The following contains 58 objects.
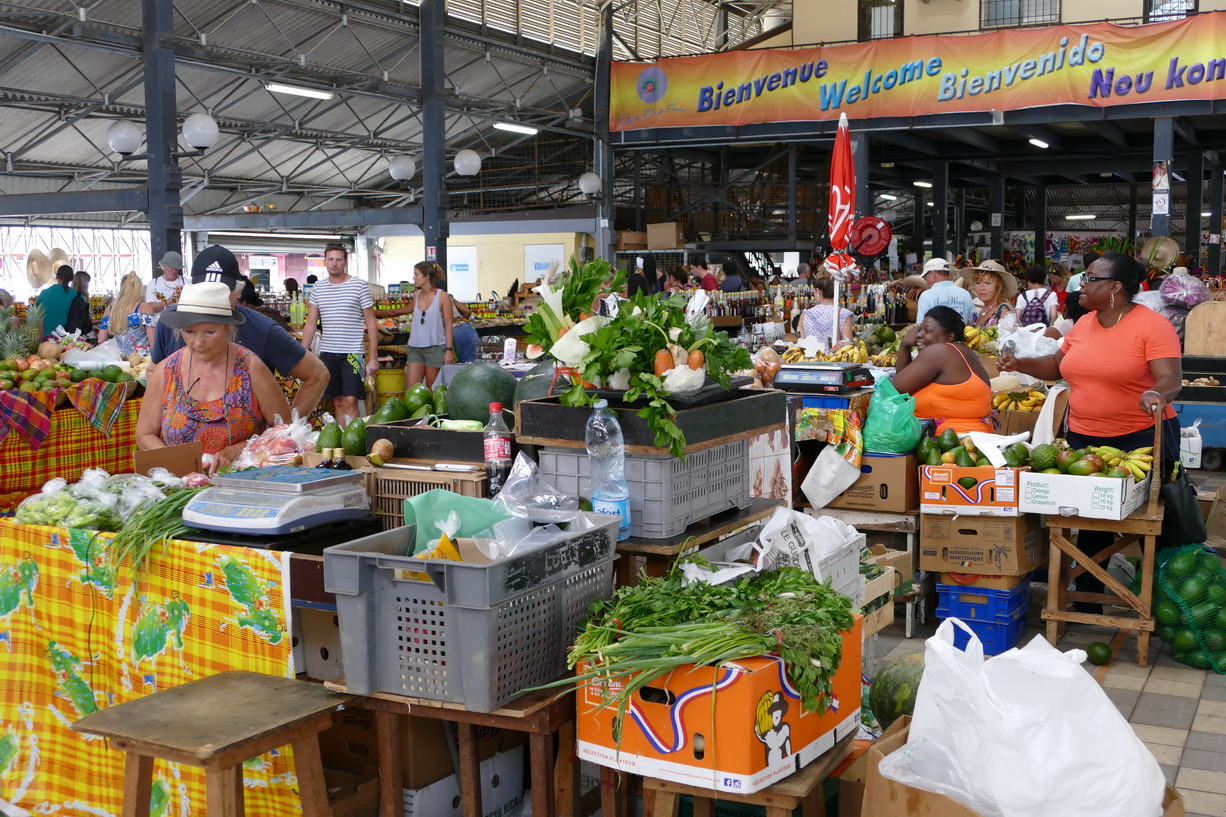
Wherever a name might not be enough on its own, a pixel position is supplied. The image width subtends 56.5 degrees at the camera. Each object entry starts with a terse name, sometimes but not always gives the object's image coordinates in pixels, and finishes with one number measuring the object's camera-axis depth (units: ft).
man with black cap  15.71
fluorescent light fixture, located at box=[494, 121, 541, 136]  59.21
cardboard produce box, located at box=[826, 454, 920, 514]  18.02
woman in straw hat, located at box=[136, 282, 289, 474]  13.96
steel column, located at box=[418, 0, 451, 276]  51.76
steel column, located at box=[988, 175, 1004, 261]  69.87
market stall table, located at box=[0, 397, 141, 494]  20.79
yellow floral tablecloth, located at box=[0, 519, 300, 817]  10.31
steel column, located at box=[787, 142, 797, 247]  58.85
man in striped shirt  29.27
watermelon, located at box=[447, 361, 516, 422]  12.34
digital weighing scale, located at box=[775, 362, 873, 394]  18.65
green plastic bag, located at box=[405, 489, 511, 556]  10.00
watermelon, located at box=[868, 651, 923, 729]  10.98
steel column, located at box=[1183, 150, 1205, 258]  62.19
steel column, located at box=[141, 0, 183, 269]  39.34
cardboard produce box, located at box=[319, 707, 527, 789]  10.17
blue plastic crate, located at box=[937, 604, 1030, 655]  17.16
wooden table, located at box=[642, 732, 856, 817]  8.38
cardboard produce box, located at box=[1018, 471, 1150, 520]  16.05
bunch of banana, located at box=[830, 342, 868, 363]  25.31
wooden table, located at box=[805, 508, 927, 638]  17.85
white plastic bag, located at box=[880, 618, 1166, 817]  7.27
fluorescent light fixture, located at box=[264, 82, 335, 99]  47.34
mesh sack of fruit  16.61
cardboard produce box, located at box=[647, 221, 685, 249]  61.52
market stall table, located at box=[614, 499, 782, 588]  10.41
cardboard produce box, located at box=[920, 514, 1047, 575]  17.06
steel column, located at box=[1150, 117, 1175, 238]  46.78
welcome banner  45.44
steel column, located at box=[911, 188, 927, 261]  69.05
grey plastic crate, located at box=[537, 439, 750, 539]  10.50
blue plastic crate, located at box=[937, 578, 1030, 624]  17.20
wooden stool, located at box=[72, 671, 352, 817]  8.50
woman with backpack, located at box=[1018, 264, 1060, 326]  36.24
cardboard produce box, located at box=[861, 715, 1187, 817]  7.73
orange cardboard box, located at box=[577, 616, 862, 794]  8.15
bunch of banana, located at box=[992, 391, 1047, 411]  25.59
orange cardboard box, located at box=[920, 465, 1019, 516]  17.03
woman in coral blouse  16.28
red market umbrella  26.25
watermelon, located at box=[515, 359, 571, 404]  11.44
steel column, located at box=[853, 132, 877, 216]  52.01
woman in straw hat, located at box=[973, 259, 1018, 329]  33.96
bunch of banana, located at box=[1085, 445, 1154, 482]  16.60
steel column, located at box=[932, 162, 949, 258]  64.59
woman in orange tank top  19.38
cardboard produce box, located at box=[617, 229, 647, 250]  62.34
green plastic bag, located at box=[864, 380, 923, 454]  18.02
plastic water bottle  10.38
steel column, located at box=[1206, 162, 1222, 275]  62.34
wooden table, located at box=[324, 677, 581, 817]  8.98
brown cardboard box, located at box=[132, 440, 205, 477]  12.79
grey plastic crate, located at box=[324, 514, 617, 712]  8.56
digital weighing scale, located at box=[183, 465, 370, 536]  10.31
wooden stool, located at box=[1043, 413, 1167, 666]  16.42
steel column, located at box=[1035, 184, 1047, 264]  81.55
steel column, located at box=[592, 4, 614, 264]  59.77
